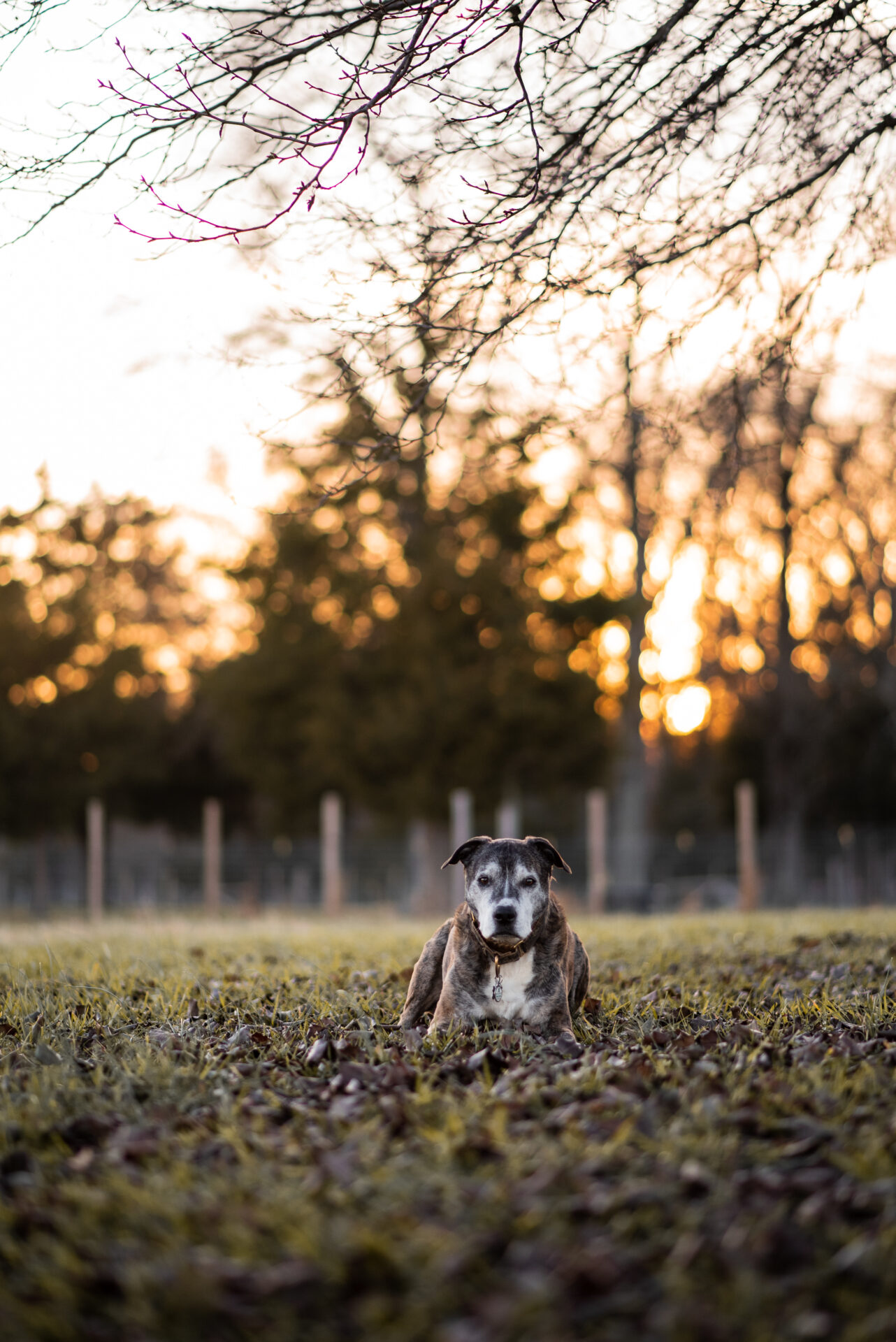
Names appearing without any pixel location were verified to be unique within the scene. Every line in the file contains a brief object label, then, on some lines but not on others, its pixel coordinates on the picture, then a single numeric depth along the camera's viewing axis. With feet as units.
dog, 14.98
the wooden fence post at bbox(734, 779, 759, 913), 52.39
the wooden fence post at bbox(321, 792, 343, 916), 54.90
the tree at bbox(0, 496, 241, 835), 81.00
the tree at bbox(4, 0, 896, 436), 14.35
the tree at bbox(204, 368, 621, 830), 69.67
